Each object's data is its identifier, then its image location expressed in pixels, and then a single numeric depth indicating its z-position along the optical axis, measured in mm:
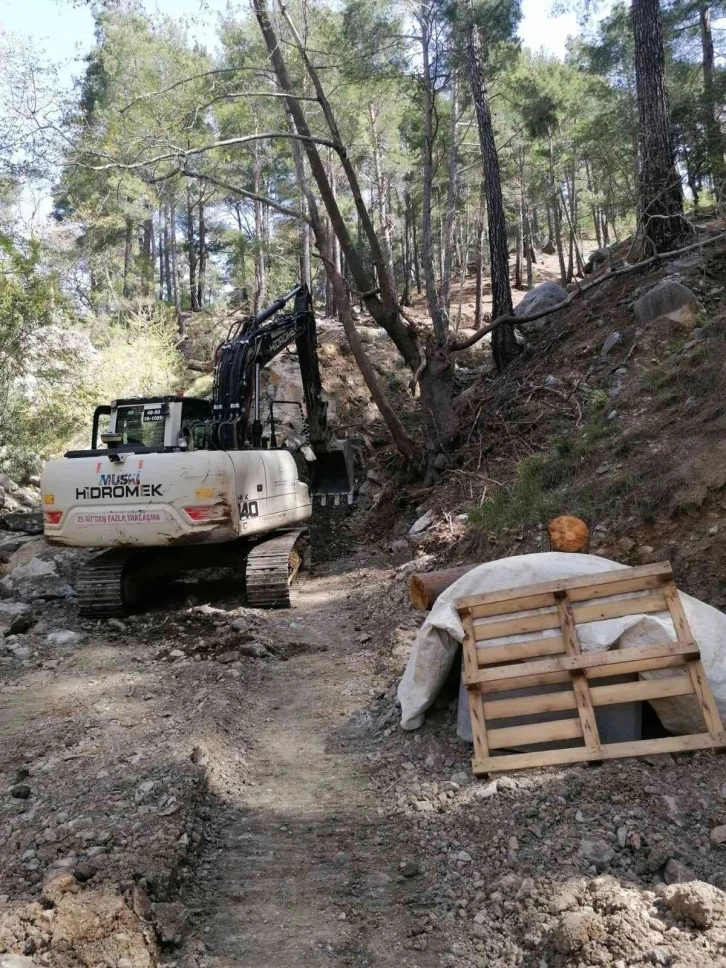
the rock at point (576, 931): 2441
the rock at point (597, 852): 2867
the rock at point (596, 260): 20688
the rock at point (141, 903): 2771
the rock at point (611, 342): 10219
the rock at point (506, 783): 3479
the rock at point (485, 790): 3475
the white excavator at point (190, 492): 7250
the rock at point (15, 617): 7070
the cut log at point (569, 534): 6113
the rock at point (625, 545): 5719
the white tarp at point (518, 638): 3711
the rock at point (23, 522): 12258
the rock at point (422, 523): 9078
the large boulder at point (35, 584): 8500
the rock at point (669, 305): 9375
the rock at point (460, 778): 3689
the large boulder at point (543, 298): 16391
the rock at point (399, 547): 9646
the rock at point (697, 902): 2436
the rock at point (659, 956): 2334
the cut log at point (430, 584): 5117
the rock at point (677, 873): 2699
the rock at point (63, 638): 6879
